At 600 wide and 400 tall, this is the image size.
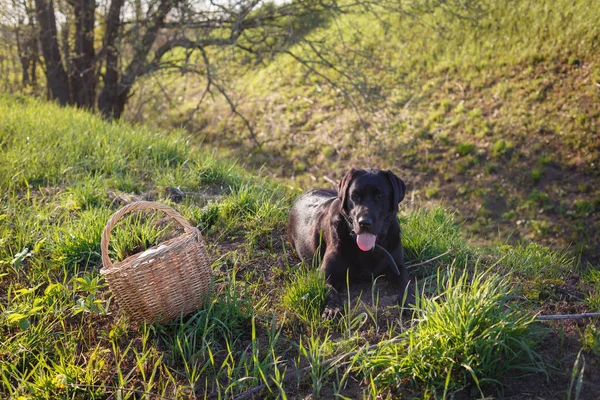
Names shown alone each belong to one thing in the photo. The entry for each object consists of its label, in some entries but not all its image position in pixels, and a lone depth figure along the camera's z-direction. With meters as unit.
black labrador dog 3.54
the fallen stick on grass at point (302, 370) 2.70
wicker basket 2.96
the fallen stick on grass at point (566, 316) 2.96
